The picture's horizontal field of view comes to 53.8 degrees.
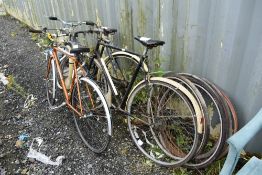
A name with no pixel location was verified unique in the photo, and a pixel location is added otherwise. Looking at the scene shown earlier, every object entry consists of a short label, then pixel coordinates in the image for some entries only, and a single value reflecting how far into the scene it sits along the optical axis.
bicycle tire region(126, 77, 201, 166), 3.00
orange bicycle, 3.51
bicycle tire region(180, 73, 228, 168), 2.88
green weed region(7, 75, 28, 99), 5.16
